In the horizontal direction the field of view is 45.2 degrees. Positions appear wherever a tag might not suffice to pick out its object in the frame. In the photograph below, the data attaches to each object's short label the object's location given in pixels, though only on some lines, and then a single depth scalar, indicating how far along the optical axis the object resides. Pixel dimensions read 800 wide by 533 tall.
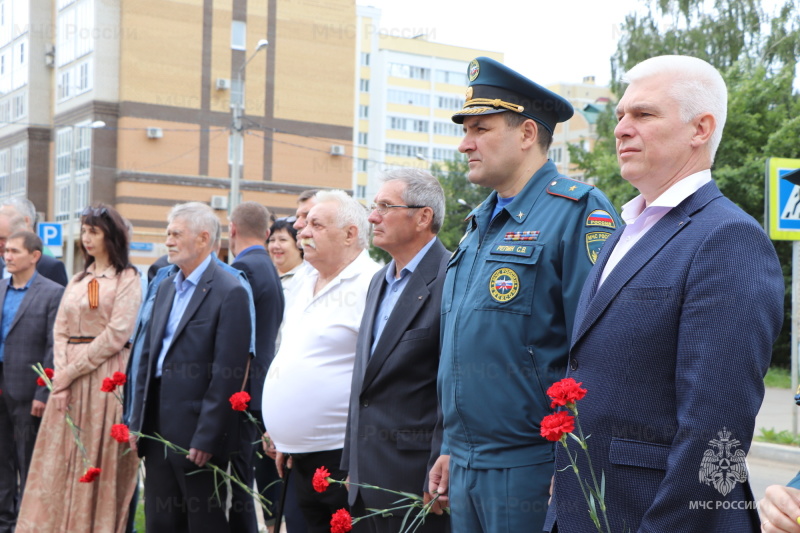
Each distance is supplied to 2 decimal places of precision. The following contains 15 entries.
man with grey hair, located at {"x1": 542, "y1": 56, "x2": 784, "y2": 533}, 2.32
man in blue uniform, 3.26
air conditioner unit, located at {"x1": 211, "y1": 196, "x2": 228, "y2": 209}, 47.69
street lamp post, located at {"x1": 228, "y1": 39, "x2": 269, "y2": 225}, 27.81
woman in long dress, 6.29
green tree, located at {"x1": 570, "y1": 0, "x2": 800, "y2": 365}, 22.53
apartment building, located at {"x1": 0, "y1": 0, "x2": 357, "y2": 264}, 45.91
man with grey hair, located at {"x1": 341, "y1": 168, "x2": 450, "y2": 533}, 4.07
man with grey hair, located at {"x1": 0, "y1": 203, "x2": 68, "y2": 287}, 8.04
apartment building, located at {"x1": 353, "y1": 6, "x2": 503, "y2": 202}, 84.50
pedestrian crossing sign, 9.98
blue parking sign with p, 21.53
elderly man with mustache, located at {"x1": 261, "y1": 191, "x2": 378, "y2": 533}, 4.74
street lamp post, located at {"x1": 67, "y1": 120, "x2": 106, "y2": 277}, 34.47
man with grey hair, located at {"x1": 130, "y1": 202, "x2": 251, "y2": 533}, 5.46
